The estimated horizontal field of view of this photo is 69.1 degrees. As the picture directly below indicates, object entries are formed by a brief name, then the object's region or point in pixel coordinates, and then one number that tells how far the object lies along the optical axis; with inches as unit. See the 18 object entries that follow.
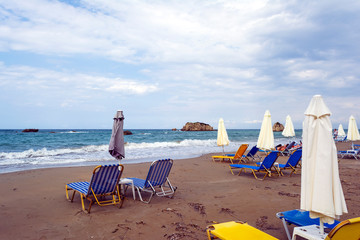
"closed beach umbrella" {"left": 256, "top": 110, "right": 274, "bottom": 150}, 431.2
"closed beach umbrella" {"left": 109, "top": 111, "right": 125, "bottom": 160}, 242.3
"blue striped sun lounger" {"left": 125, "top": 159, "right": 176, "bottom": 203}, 222.3
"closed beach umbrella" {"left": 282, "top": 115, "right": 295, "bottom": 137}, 782.5
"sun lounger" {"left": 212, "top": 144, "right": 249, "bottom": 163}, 466.6
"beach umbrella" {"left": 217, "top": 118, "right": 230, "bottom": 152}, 512.7
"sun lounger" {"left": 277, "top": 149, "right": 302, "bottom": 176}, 351.3
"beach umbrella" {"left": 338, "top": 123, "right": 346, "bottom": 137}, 1043.3
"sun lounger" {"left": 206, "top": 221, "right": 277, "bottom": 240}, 120.4
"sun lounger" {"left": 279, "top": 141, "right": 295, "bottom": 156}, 619.1
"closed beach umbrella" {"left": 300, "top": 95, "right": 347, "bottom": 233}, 114.4
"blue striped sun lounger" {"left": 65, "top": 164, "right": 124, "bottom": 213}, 195.0
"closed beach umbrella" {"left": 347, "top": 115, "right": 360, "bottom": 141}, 648.4
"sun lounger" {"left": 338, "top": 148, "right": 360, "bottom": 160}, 539.6
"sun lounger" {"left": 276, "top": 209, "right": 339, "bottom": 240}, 135.2
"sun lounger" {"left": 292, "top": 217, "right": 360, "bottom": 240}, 97.7
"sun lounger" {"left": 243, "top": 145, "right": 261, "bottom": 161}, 478.9
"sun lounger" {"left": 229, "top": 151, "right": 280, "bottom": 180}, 319.4
